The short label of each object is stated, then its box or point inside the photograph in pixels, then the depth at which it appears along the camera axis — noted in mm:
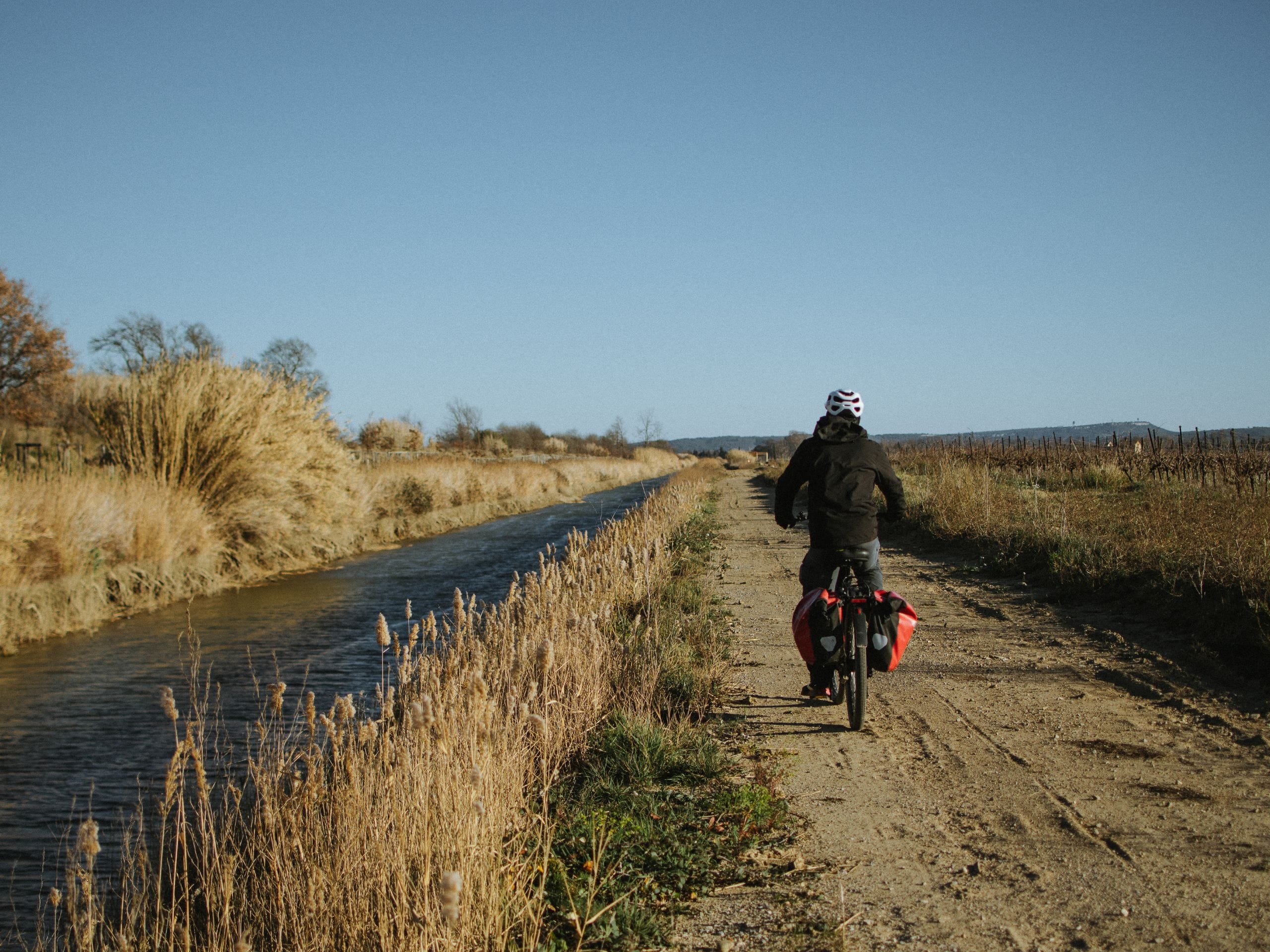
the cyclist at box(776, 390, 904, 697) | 6141
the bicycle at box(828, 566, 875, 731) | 5918
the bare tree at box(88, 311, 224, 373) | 58000
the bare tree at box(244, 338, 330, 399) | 69438
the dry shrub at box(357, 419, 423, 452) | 50375
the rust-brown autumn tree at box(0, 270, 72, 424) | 39406
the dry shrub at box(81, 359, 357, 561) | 17000
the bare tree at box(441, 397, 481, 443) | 75688
